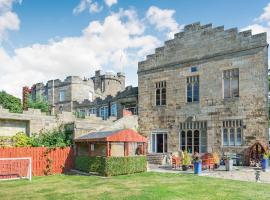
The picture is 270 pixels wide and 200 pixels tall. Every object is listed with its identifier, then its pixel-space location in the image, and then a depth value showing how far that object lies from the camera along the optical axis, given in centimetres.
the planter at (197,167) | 1914
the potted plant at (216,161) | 2138
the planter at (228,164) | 2046
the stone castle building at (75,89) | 4347
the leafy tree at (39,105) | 3805
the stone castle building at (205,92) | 2347
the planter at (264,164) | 2003
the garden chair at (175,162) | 2230
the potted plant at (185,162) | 2120
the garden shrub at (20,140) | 2322
